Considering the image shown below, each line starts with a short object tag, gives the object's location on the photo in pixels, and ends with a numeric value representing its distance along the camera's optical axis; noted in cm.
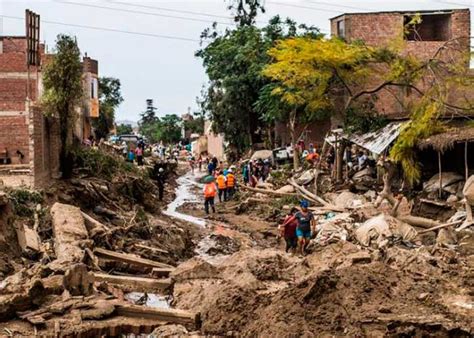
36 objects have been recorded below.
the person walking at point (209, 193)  2569
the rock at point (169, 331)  909
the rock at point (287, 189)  2792
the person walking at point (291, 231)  1548
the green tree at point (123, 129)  11464
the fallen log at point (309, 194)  2379
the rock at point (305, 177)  2965
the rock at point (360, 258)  1352
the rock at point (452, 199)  1985
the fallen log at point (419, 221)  1780
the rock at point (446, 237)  1591
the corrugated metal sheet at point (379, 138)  2311
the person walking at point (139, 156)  3694
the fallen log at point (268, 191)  2717
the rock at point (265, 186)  3064
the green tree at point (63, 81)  2088
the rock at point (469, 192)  1708
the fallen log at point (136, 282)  1167
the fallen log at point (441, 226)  1650
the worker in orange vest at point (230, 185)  2937
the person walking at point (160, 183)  3033
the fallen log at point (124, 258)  1352
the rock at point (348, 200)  2225
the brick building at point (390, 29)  3697
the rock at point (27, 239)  1277
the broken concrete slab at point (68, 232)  1209
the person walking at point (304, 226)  1509
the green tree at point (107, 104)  5905
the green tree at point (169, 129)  9994
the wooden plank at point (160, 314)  946
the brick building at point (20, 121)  1995
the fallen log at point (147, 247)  1512
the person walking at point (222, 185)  2894
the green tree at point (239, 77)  4041
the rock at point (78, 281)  970
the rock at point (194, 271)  1273
